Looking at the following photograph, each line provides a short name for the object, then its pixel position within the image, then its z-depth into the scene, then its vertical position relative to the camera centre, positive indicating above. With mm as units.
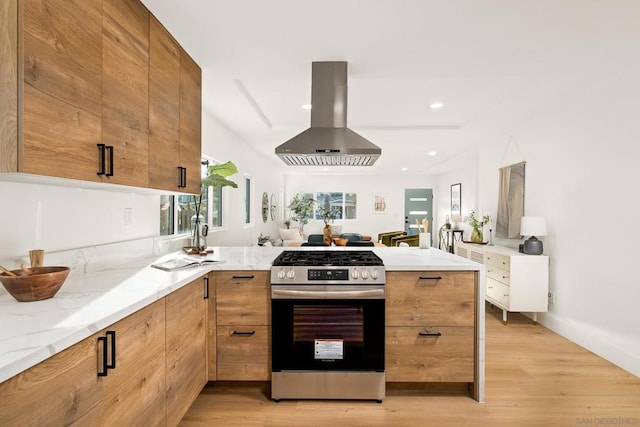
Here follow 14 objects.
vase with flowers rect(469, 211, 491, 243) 4832 -269
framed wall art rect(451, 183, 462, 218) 8430 +313
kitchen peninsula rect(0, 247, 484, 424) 928 -368
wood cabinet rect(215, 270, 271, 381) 2176 -754
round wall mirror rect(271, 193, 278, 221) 8352 +23
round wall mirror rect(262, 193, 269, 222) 7219 +59
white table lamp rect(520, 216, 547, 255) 3533 -196
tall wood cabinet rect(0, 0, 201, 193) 1090 +475
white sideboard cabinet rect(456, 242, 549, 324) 3520 -745
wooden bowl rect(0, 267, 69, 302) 1236 -294
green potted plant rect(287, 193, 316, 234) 10375 +3
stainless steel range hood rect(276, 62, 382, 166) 2479 +619
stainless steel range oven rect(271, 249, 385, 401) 2090 -756
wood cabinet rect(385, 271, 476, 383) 2154 -739
